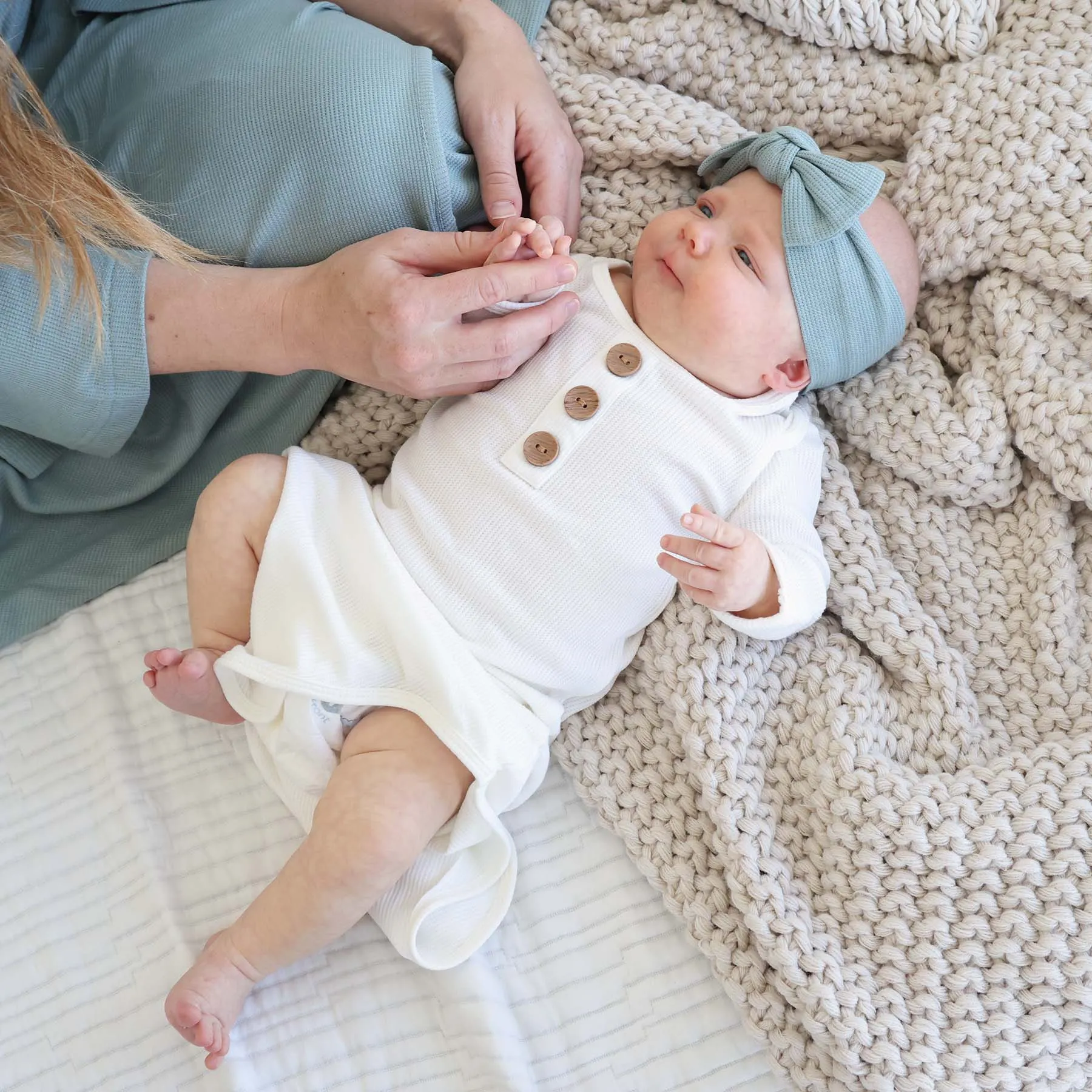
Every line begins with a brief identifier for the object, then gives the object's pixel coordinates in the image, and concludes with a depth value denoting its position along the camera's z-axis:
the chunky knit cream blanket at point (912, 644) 0.97
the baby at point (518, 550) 1.00
